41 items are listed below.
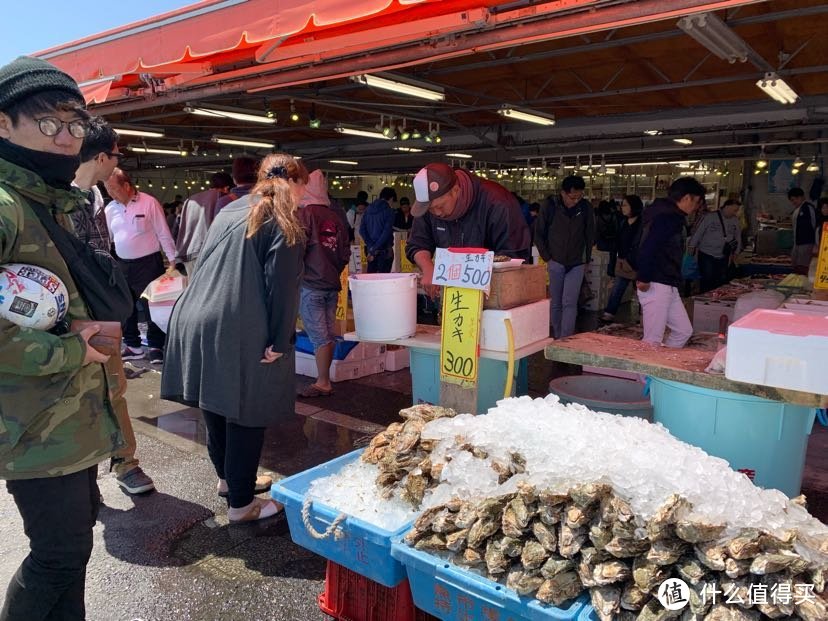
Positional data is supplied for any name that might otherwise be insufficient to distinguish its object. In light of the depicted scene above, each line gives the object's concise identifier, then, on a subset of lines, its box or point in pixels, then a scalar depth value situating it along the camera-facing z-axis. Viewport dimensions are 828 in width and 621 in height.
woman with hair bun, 2.74
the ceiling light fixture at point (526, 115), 9.24
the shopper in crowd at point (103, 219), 2.44
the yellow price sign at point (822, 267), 5.25
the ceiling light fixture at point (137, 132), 12.06
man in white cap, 3.38
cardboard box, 3.02
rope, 2.13
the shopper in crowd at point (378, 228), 9.11
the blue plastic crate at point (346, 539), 2.06
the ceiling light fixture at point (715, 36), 4.32
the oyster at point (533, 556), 1.76
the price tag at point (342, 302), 5.64
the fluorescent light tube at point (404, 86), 6.58
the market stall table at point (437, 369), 3.23
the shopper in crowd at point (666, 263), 4.59
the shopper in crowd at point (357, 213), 12.41
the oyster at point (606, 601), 1.60
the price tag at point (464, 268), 2.89
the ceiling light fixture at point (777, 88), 6.41
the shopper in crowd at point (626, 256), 8.83
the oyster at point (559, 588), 1.68
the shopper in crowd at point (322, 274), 4.95
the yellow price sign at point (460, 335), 2.97
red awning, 3.39
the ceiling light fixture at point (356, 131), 11.38
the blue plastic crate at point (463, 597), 1.67
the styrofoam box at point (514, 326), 3.01
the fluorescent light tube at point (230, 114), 8.50
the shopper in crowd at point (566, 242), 6.59
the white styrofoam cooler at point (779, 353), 2.10
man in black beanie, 1.62
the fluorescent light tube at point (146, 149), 15.26
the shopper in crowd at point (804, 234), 9.95
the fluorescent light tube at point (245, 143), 13.43
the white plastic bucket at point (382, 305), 3.24
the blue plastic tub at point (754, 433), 2.36
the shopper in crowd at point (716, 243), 9.73
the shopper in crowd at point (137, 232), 5.64
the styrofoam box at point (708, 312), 6.68
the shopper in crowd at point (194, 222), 5.12
